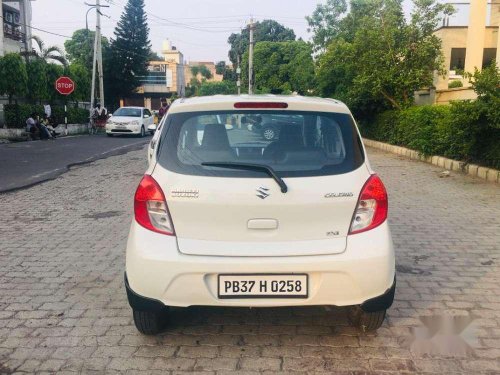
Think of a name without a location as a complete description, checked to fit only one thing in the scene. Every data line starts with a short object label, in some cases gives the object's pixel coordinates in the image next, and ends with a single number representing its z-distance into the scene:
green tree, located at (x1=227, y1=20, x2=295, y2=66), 77.12
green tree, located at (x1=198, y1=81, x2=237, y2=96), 77.38
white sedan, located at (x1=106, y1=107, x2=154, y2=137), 25.89
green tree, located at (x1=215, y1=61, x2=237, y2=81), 82.75
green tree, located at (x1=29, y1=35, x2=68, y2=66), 30.71
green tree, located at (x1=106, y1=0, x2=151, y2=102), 49.34
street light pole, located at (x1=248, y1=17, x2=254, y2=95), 47.38
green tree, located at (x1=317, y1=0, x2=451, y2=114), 18.31
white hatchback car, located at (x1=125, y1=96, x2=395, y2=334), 3.17
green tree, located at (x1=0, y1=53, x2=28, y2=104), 22.69
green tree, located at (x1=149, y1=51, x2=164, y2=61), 103.96
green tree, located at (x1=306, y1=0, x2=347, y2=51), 33.88
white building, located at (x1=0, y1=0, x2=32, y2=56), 32.95
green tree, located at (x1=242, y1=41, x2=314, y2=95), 59.09
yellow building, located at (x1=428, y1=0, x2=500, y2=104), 19.38
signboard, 26.88
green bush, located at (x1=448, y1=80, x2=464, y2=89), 22.58
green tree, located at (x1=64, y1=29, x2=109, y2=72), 70.94
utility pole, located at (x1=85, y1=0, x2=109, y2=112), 30.66
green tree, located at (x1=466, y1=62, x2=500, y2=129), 10.39
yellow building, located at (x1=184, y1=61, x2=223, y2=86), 116.31
